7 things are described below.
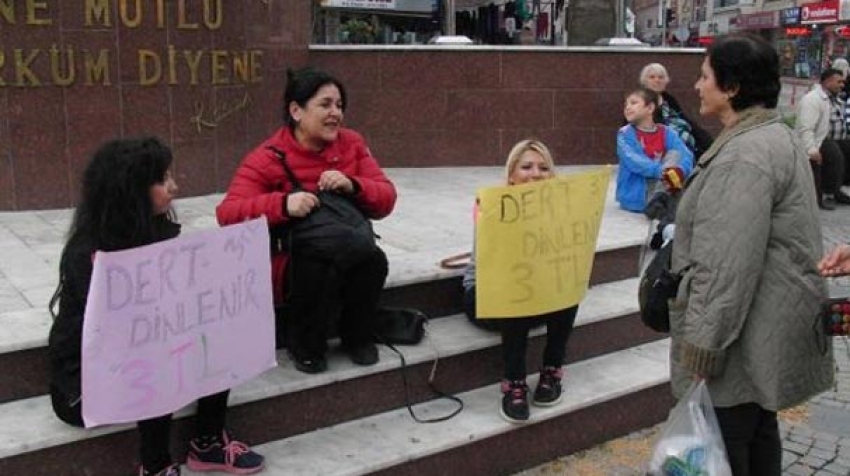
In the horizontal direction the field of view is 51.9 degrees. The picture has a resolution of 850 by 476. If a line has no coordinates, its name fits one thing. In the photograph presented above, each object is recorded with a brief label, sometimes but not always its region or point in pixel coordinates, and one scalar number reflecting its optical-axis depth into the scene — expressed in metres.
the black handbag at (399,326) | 4.01
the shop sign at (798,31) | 47.19
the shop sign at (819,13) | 44.28
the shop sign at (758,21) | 52.66
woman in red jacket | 3.58
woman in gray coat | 2.54
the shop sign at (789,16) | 48.50
